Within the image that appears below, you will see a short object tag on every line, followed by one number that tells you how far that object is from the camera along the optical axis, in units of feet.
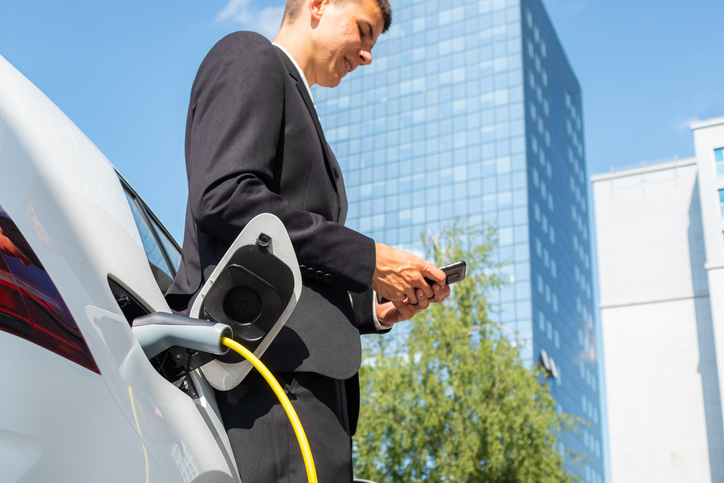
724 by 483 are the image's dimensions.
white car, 2.81
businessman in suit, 4.77
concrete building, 212.23
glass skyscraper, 185.47
